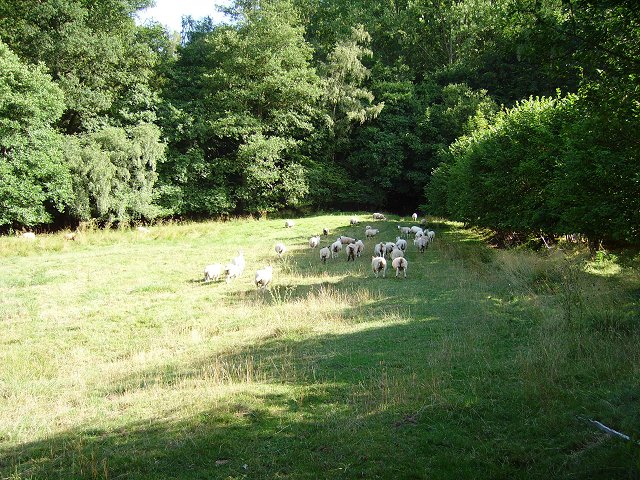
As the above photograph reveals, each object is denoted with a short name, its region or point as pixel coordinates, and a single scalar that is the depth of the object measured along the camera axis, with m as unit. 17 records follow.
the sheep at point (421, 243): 23.06
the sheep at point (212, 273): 17.33
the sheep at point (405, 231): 29.27
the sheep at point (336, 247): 22.42
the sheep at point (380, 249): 20.91
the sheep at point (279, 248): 22.92
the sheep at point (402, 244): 22.48
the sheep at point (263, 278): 15.70
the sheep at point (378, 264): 17.36
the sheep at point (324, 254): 20.86
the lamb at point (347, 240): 24.77
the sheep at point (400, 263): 17.08
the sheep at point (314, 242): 25.09
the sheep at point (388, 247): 21.21
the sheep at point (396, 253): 19.06
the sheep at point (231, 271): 17.55
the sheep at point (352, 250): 21.48
